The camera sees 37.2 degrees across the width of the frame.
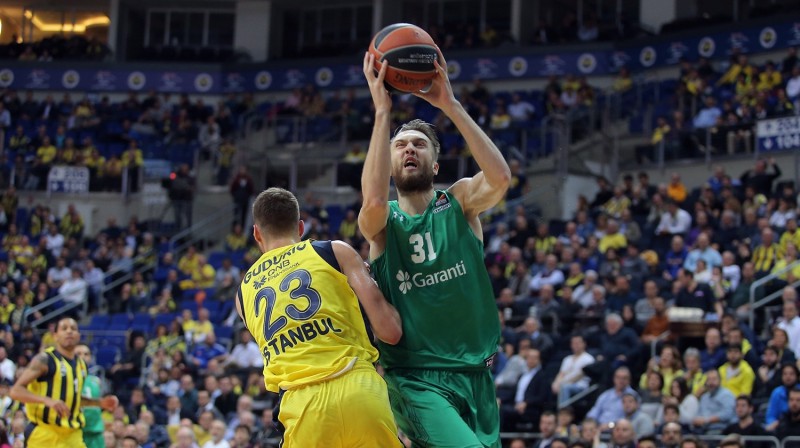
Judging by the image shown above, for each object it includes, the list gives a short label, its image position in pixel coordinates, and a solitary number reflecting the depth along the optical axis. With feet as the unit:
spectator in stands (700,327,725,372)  48.44
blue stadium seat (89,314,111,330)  79.10
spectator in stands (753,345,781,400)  45.09
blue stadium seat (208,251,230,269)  84.92
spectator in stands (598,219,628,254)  64.59
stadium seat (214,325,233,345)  69.87
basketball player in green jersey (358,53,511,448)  20.33
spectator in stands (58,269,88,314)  81.97
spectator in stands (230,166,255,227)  89.25
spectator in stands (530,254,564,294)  62.34
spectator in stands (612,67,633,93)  90.99
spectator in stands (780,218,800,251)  56.89
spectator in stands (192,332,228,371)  66.03
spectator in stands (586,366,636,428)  47.26
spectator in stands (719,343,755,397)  46.16
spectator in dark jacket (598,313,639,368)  51.29
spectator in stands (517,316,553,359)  54.57
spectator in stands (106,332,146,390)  67.56
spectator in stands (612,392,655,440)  44.65
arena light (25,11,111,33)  119.65
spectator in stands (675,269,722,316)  53.06
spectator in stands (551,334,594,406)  50.83
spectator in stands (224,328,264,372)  63.10
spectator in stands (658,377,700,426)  45.24
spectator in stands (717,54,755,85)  81.46
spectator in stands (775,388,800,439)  41.60
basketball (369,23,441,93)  20.08
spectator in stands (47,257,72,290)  83.72
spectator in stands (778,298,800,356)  48.01
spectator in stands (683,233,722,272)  57.47
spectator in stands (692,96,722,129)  79.10
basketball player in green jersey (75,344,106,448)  37.27
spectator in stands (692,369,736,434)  44.47
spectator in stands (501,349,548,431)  50.44
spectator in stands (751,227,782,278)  55.77
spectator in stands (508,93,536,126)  92.26
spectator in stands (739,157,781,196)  66.18
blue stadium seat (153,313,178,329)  74.38
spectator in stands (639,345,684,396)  47.88
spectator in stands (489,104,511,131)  89.04
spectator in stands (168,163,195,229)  91.76
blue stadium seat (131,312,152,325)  76.59
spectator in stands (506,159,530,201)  78.79
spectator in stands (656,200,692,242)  63.93
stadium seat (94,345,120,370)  72.60
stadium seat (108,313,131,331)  77.61
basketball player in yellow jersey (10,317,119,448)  34.68
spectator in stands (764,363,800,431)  43.14
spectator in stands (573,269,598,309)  58.90
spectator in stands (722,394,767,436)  42.50
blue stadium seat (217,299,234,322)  74.59
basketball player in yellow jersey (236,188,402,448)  19.04
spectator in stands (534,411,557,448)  46.52
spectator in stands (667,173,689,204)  69.87
